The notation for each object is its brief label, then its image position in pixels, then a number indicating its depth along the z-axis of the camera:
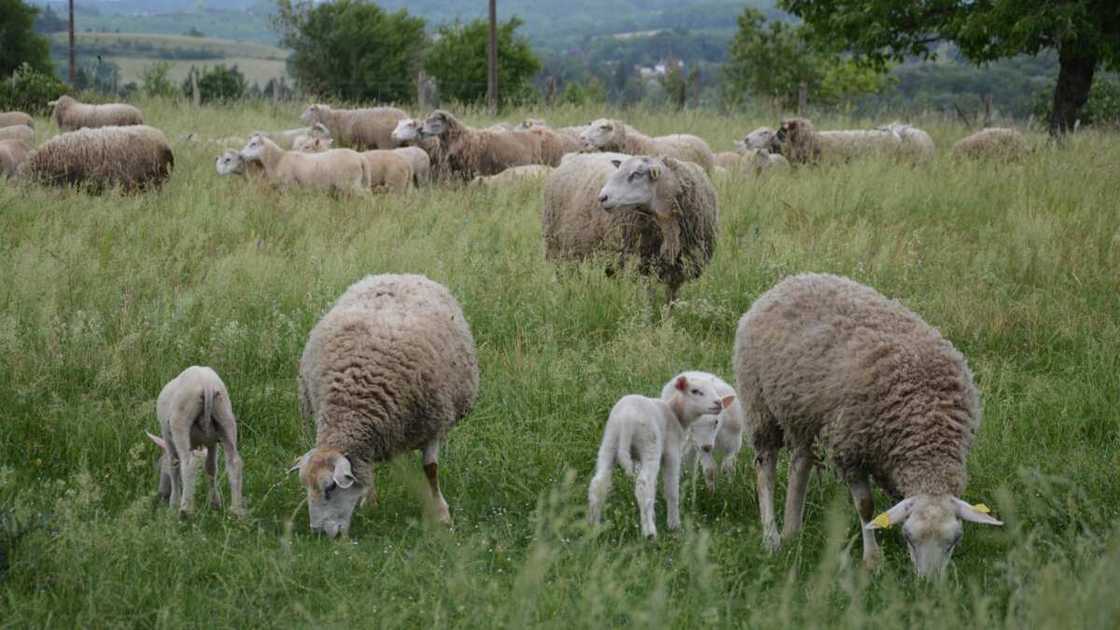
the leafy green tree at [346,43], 60.22
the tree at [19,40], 45.62
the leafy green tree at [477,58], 61.62
